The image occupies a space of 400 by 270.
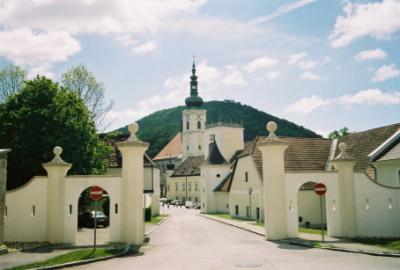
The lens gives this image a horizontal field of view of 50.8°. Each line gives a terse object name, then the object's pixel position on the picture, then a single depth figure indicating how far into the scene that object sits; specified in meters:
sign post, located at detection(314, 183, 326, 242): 19.81
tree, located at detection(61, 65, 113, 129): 38.03
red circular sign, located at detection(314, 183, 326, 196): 19.81
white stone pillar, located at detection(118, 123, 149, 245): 19.84
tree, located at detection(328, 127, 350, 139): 66.56
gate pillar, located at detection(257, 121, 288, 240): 21.23
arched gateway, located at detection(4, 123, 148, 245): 19.98
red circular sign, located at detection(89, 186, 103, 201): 17.15
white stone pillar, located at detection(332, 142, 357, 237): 21.50
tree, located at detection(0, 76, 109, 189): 26.31
